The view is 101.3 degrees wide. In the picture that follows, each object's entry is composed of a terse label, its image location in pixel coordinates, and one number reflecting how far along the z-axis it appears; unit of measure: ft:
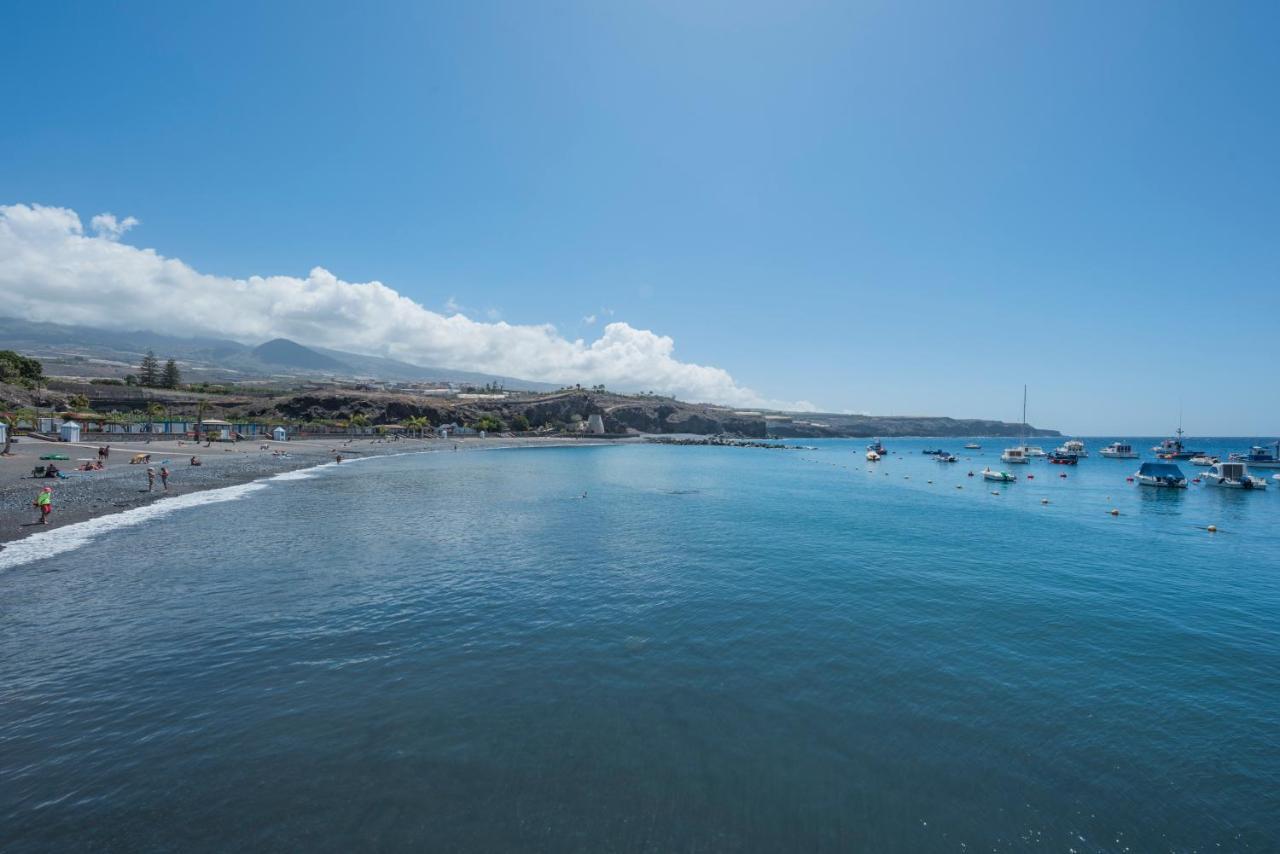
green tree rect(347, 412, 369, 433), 455.71
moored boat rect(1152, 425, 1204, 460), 390.83
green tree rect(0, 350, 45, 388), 315.99
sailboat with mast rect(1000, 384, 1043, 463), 349.20
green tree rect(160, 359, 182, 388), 501.97
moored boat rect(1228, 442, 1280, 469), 325.62
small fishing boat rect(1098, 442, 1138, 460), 419.74
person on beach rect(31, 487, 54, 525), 101.30
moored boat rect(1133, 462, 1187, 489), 226.17
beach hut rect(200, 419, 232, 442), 321.73
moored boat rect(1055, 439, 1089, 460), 384.27
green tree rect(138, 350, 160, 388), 486.47
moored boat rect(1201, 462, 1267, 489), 223.51
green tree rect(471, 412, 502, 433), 559.79
